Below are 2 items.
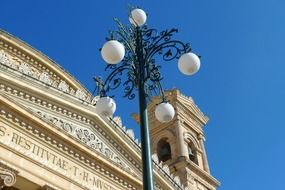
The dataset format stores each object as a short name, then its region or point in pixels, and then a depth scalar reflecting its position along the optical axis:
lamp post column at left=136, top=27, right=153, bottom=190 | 4.90
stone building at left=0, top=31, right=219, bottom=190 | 10.48
